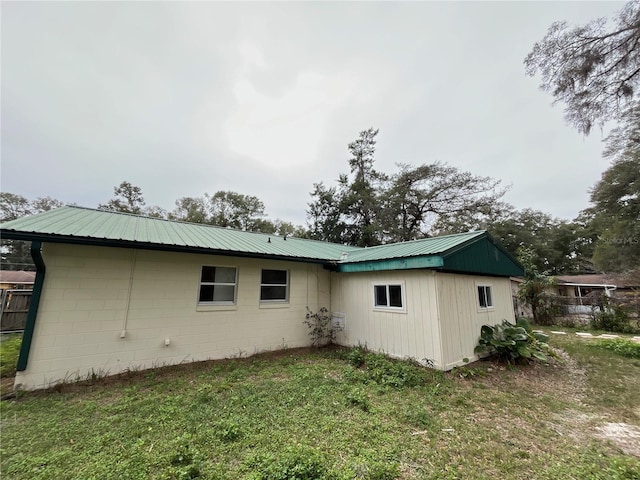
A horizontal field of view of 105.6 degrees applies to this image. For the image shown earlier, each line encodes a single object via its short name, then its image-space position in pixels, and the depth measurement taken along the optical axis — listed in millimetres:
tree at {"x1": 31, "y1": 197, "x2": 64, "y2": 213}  26633
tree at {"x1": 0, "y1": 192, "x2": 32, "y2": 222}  25031
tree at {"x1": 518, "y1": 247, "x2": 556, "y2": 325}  11859
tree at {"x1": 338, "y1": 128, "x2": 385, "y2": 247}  22016
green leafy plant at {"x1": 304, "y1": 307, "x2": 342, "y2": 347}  7398
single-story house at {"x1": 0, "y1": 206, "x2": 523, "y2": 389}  4367
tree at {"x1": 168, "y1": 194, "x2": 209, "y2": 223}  26627
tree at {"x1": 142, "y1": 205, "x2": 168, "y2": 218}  27984
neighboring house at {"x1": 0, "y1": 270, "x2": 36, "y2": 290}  14922
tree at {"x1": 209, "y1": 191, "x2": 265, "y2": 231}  26859
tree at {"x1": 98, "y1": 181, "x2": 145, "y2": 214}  24812
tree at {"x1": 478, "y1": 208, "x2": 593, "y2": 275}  22375
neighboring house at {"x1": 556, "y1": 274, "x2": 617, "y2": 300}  17875
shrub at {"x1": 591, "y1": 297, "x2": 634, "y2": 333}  9923
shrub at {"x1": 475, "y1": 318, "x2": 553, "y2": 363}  5703
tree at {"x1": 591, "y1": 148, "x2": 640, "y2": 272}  13547
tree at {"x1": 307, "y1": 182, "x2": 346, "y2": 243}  23438
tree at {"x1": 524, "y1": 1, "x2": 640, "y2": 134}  5645
